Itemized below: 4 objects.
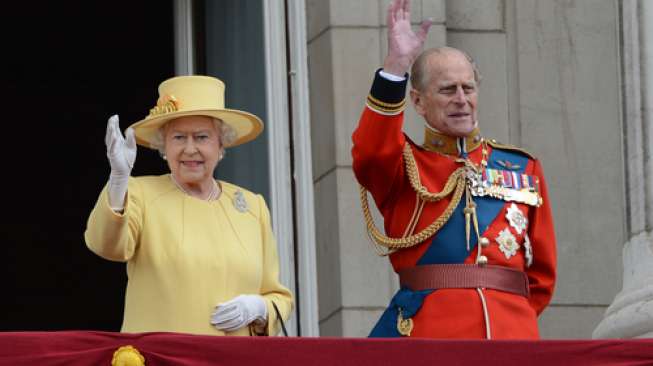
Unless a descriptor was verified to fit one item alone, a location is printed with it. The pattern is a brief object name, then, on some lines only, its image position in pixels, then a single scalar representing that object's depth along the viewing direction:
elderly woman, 15.50
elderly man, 15.84
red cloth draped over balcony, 14.29
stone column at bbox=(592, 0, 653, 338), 17.91
